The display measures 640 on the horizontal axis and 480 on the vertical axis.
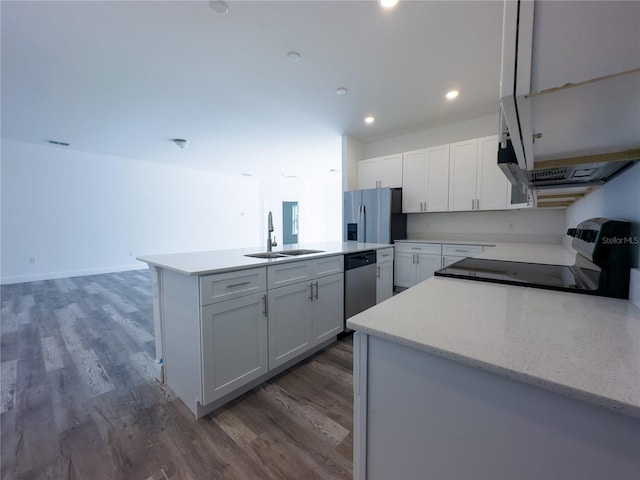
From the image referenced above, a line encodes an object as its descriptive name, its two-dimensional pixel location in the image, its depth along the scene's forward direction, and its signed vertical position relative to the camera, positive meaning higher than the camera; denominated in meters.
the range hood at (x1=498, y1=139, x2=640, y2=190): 0.97 +0.25
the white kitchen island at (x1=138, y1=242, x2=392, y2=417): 1.55 -0.63
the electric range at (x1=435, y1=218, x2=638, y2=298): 0.89 -0.21
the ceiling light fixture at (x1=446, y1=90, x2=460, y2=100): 3.19 +1.65
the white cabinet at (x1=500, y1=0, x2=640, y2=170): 0.40 +0.29
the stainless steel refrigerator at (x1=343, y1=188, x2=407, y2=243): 4.10 +0.17
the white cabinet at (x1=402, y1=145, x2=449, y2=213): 3.95 +0.73
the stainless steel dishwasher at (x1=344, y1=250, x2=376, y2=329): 2.59 -0.59
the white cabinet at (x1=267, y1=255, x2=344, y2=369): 1.92 -0.70
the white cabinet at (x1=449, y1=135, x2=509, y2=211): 3.51 +0.68
